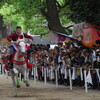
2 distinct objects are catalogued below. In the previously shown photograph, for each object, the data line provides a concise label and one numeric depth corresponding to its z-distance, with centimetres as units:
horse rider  1753
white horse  1708
